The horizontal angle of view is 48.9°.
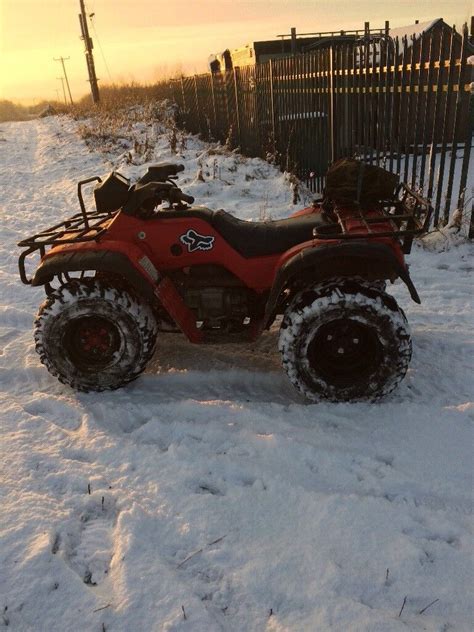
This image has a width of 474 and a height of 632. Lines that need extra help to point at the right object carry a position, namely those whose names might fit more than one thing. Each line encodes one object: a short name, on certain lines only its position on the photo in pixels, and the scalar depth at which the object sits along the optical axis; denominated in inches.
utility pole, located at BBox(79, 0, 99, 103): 1200.8
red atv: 120.3
